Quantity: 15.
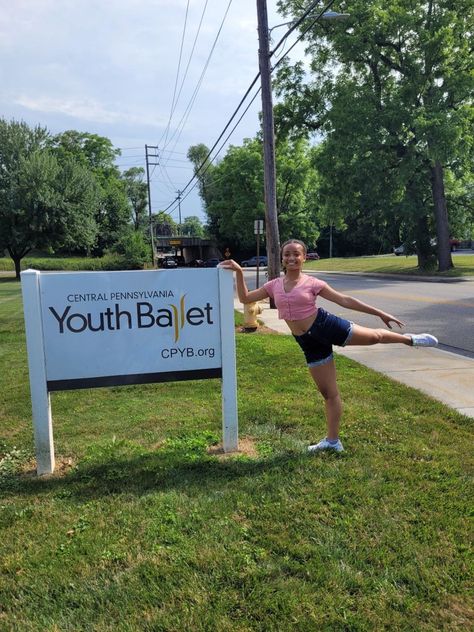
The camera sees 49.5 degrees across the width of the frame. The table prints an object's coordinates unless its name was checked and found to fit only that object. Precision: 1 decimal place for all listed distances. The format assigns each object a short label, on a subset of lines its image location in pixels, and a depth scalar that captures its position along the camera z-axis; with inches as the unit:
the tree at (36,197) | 1485.0
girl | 138.9
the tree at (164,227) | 3518.2
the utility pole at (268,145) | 500.4
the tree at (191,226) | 5039.4
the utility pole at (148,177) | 2170.3
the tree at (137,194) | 3499.0
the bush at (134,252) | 2092.8
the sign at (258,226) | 688.6
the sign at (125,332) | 142.9
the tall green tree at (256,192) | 1946.4
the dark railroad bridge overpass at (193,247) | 2620.6
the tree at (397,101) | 910.4
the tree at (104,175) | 2484.0
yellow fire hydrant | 410.0
